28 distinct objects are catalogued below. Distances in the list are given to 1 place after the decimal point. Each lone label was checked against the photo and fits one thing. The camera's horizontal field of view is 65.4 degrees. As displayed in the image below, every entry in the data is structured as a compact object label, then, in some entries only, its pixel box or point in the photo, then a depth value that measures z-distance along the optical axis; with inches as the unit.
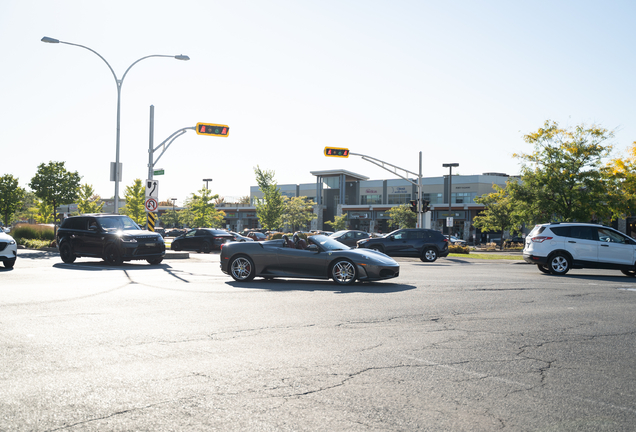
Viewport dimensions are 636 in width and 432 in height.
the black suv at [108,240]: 666.8
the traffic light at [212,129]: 894.4
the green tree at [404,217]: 2564.0
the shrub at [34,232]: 1229.1
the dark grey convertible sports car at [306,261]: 464.8
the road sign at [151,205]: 823.7
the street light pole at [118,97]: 896.3
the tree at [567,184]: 1264.8
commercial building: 2881.4
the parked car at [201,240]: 1157.7
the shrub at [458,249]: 1229.7
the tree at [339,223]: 2864.2
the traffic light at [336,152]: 1119.6
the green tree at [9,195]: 1914.4
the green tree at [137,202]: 2299.5
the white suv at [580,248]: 596.1
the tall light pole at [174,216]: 3848.9
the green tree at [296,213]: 2646.9
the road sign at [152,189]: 839.7
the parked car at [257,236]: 1818.9
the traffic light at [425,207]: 1251.8
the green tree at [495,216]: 1979.6
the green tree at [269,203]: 2158.0
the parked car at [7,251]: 606.5
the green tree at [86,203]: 2469.2
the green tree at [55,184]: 1312.7
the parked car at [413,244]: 941.2
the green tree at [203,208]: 2221.9
